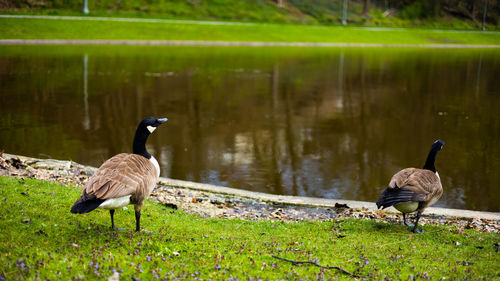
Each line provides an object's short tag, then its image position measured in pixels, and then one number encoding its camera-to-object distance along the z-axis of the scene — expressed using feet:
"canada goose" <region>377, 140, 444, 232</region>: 27.35
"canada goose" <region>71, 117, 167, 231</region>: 21.18
